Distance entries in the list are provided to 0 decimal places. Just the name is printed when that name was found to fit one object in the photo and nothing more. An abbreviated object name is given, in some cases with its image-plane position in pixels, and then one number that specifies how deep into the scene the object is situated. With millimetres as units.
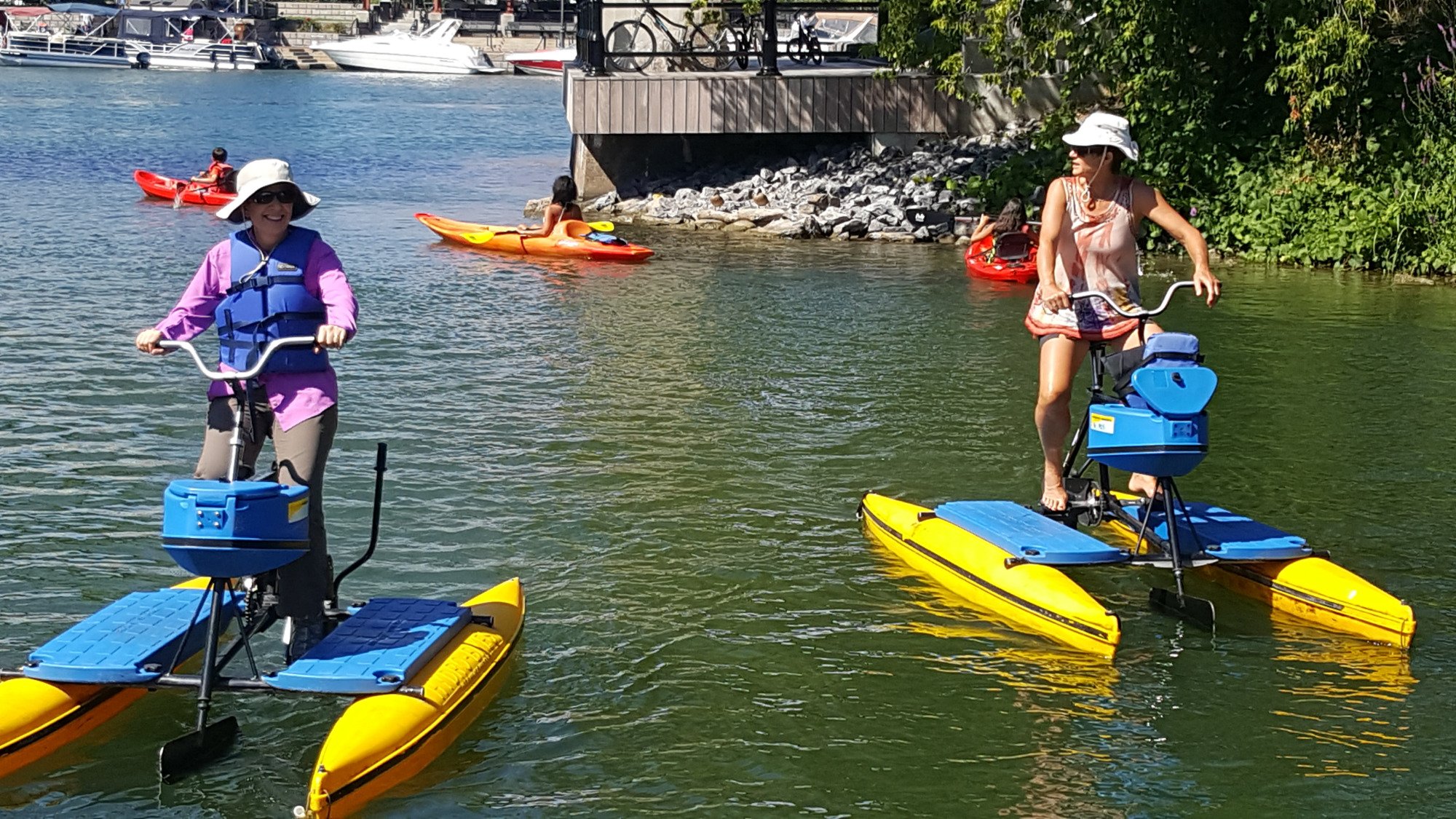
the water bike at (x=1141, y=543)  6668
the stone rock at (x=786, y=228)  20453
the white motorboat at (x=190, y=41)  74312
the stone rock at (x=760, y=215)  21031
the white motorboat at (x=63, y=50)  71812
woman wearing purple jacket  5672
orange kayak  17844
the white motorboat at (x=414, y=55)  75688
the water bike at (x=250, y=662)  5129
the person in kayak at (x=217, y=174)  23203
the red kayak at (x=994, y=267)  16562
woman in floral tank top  7211
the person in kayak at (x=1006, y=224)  16703
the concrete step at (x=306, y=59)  78938
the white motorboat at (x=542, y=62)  73625
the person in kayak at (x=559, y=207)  18109
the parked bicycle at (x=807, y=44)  27422
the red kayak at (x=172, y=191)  22875
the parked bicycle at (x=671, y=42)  24297
